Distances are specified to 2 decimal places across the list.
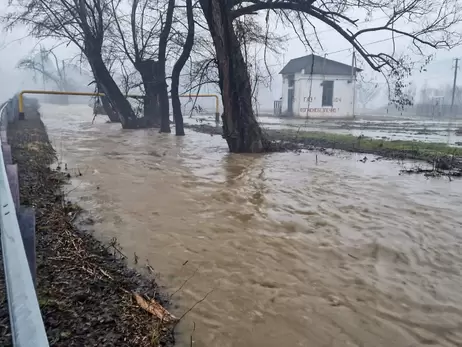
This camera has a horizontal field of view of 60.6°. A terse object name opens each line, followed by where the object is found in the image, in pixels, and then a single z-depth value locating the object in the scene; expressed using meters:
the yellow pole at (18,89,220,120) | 18.33
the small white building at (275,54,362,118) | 34.78
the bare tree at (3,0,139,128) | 16.64
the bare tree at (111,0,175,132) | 16.81
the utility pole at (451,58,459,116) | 48.10
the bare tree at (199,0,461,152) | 10.23
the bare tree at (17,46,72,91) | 48.97
